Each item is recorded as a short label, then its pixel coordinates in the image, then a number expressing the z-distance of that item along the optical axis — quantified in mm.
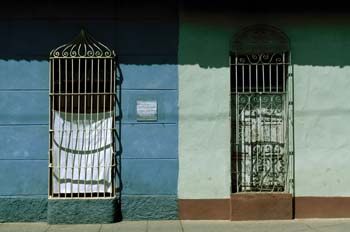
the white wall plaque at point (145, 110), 7965
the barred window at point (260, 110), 8086
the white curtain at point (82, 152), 7871
